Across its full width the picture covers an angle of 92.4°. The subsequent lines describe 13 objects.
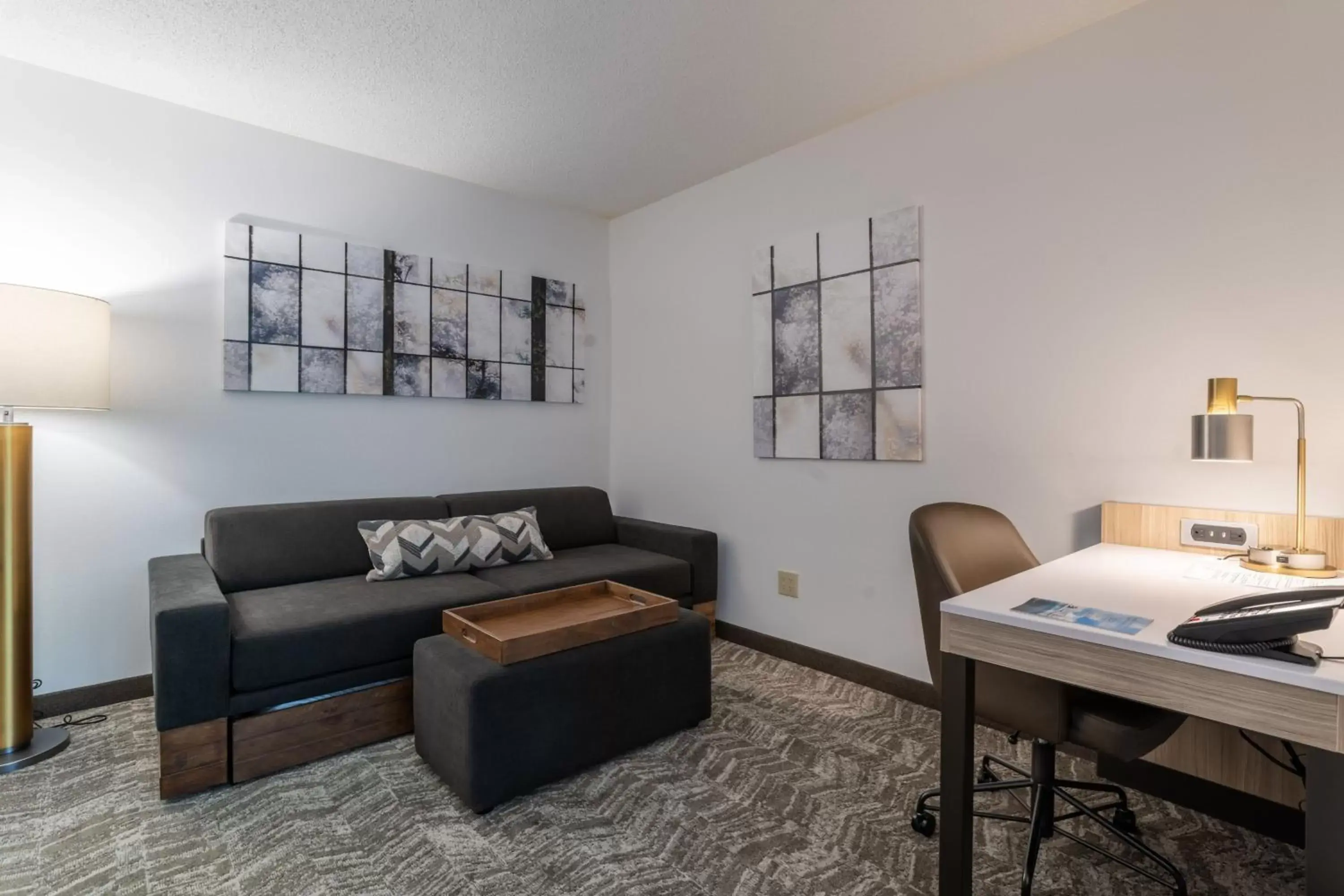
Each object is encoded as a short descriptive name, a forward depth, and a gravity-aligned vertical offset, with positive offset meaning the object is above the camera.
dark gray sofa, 1.96 -0.59
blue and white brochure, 1.16 -0.32
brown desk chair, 1.46 -0.60
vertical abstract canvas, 2.72 +0.48
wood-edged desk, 0.97 -0.38
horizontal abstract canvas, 2.93 +0.62
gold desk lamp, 1.62 +0.01
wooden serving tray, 2.02 -0.63
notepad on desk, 1.51 -0.31
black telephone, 0.97 -0.28
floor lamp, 2.06 +0.12
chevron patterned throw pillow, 2.82 -0.47
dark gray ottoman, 1.88 -0.84
